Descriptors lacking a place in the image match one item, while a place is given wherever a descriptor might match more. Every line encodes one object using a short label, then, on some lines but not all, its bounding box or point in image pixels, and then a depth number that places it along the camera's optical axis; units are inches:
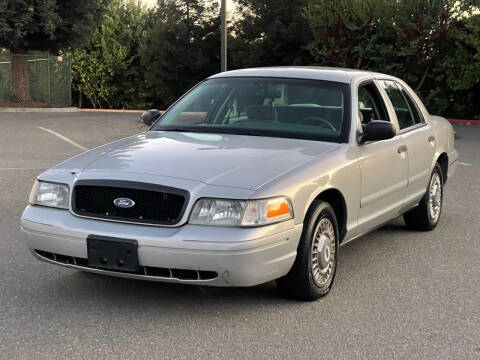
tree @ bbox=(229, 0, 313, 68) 1189.7
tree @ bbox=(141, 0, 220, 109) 1374.3
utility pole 784.9
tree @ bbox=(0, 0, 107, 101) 1034.7
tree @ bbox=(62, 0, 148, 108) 1435.8
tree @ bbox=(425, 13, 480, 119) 854.2
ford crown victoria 177.9
